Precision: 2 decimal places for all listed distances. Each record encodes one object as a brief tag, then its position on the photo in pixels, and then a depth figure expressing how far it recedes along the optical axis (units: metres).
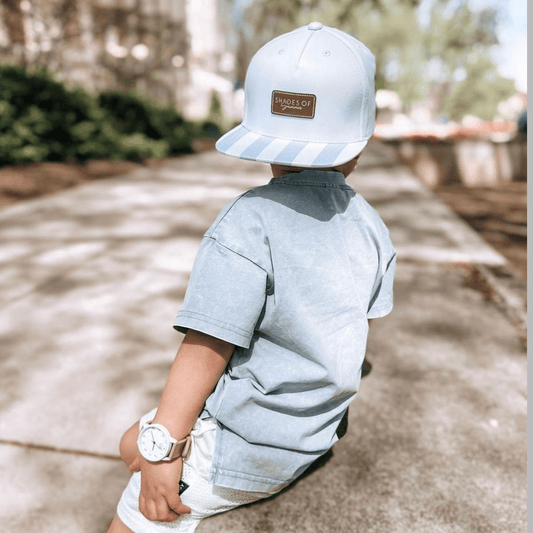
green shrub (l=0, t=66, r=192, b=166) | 7.44
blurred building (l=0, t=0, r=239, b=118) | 11.39
